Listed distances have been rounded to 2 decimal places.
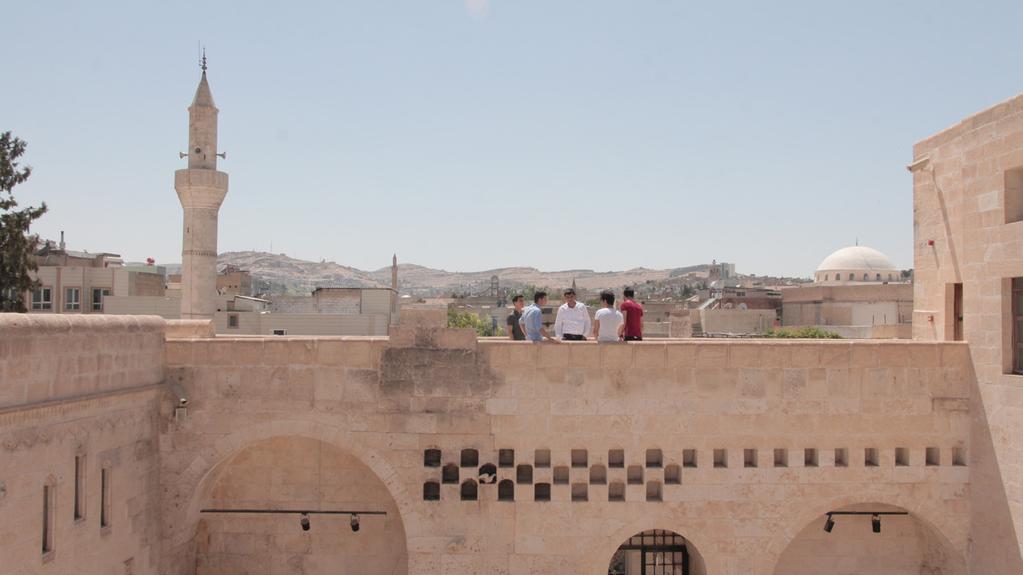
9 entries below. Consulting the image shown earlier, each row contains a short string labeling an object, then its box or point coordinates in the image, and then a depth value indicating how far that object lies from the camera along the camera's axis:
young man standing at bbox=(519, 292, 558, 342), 10.20
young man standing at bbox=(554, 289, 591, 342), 10.64
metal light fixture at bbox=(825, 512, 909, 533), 10.62
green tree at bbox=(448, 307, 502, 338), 51.92
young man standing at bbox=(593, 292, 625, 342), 10.10
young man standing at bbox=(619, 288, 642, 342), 10.48
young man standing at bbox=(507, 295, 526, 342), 11.10
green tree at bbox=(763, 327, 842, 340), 42.84
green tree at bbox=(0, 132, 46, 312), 21.84
